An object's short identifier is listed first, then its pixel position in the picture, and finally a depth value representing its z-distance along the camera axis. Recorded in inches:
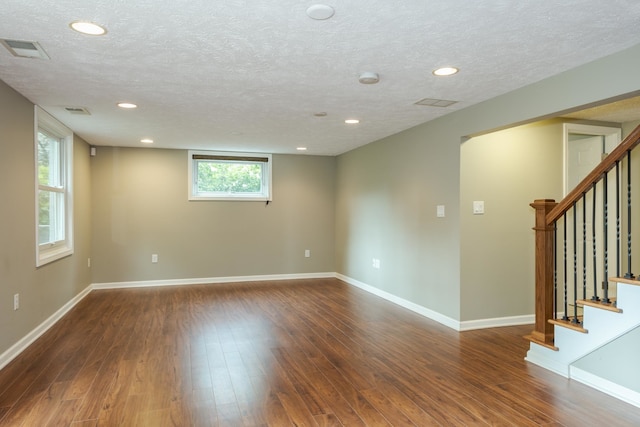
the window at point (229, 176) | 264.8
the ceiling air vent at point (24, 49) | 96.2
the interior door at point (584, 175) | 179.3
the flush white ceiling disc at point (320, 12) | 79.3
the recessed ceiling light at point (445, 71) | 114.0
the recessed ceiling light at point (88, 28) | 86.1
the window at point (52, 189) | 162.6
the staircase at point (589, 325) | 102.0
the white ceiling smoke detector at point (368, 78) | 118.0
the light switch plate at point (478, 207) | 163.2
